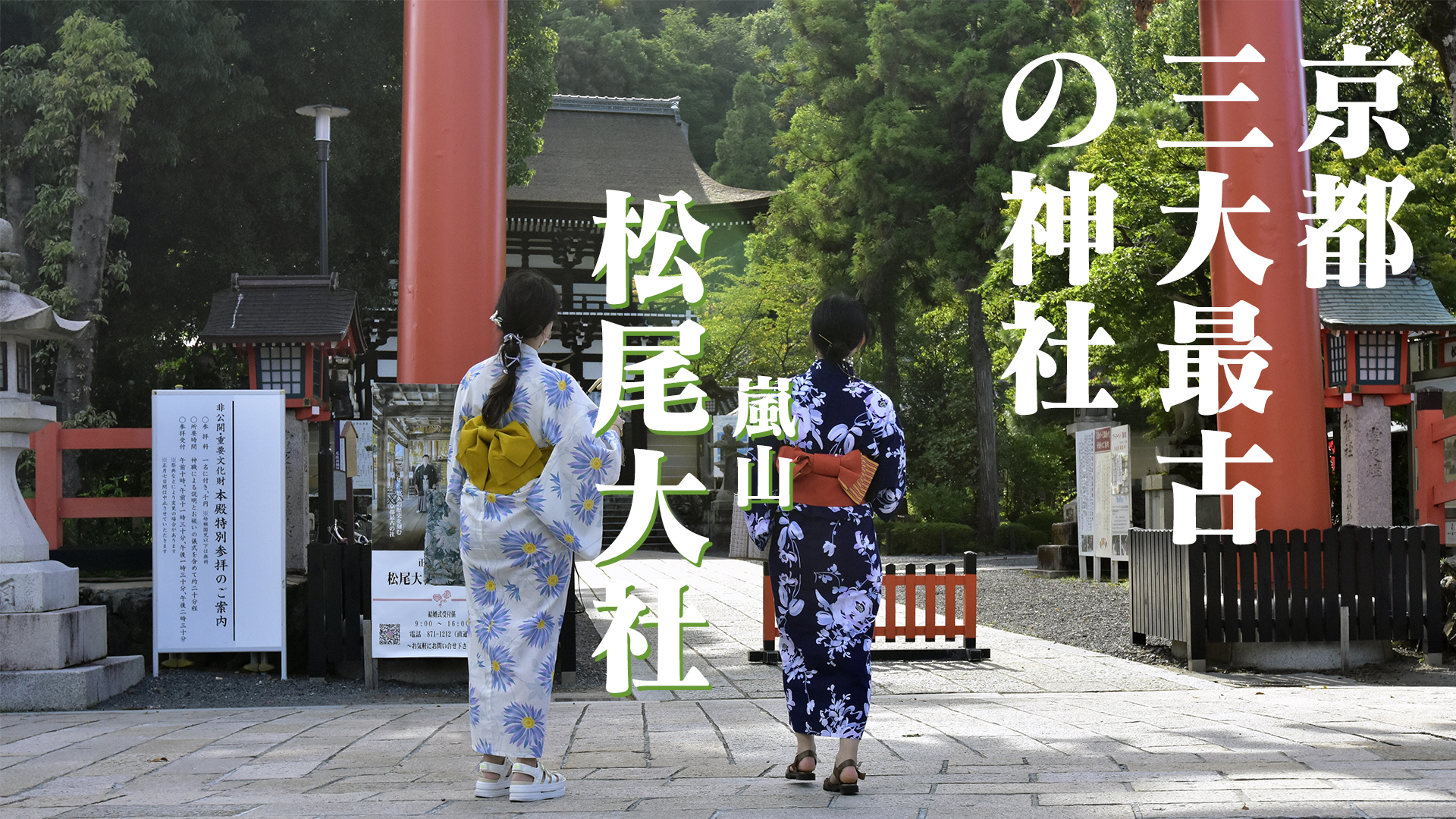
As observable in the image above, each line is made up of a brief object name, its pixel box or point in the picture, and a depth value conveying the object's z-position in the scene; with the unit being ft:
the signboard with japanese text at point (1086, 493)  49.88
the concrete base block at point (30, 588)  20.71
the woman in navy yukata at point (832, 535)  12.96
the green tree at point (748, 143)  111.24
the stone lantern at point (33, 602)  20.42
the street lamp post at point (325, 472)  31.81
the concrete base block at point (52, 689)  20.20
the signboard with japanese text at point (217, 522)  23.07
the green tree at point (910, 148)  71.41
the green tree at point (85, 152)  38.27
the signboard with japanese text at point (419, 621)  21.81
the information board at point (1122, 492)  45.75
